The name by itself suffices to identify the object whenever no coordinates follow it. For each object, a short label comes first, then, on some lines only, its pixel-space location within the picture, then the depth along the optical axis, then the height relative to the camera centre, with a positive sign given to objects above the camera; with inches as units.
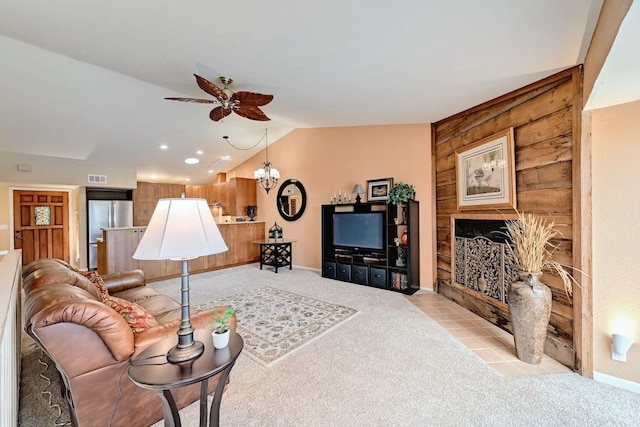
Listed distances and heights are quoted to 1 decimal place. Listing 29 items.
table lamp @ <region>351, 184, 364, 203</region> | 191.3 +14.9
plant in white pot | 56.3 -25.1
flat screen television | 182.1 -13.6
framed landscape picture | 110.5 +16.6
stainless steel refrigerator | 233.6 -2.6
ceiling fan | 108.9 +48.9
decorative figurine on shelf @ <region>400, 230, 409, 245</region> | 164.4 -16.9
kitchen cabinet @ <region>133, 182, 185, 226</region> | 269.3 +15.8
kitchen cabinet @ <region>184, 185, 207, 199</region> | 325.1 +27.2
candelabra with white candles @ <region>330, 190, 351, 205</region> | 209.6 +9.8
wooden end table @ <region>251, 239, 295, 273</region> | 226.5 -37.0
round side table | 46.5 -28.7
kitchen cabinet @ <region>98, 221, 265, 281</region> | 185.6 -32.4
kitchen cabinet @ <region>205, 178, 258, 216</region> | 275.1 +18.5
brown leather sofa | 51.7 -28.4
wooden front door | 233.9 -7.9
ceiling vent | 230.4 +30.8
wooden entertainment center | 168.1 -23.2
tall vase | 86.3 -34.0
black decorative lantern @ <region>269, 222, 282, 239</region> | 244.5 -18.7
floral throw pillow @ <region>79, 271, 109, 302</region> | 90.4 -24.2
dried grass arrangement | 86.7 -13.6
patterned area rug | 99.5 -49.7
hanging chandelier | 213.1 +28.7
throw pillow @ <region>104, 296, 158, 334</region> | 66.0 -25.9
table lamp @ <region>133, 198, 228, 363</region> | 51.6 -5.5
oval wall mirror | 241.1 +11.5
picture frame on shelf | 184.1 +15.5
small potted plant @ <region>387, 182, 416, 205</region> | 162.9 +10.6
